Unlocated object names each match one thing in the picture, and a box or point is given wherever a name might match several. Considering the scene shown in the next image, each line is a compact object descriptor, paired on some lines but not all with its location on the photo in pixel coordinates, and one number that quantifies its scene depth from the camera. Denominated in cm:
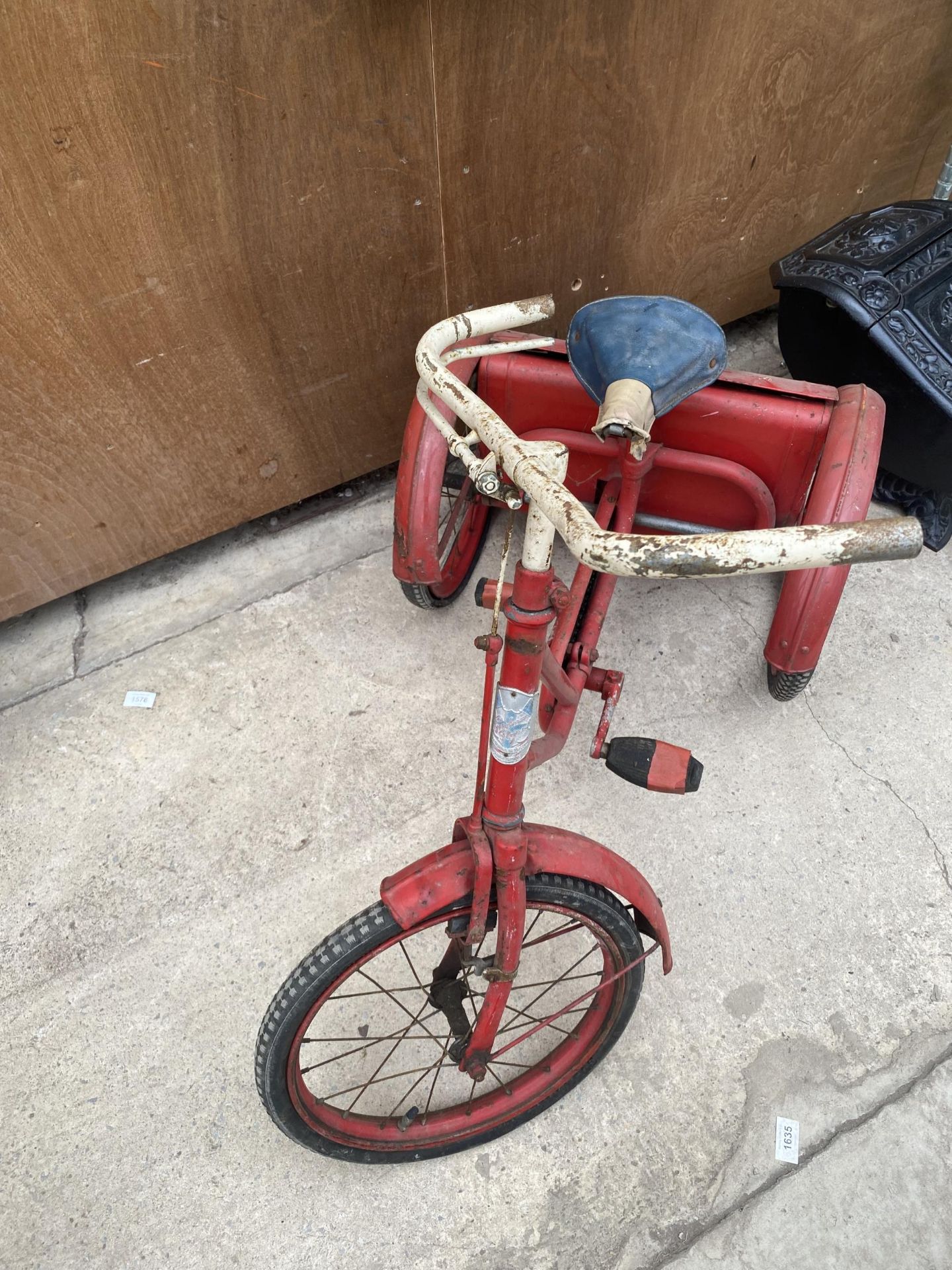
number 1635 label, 155
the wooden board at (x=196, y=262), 158
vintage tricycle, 93
